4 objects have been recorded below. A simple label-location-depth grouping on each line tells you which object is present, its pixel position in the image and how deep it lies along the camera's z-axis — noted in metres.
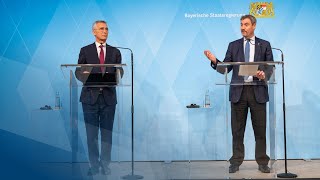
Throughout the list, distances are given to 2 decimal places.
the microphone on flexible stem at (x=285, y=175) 5.00
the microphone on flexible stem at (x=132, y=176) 4.76
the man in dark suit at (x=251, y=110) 4.75
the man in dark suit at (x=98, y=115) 4.59
